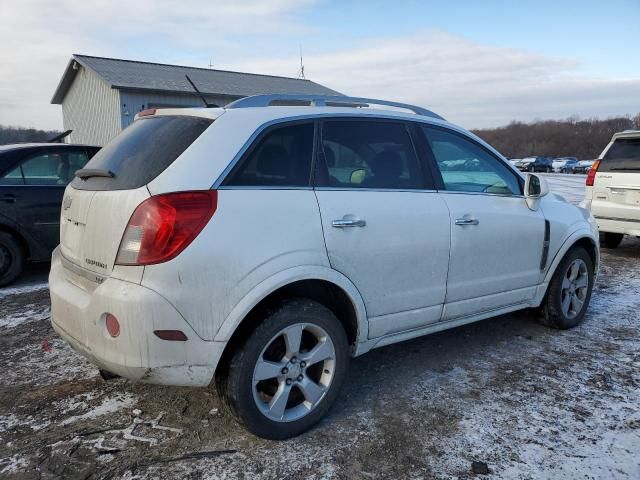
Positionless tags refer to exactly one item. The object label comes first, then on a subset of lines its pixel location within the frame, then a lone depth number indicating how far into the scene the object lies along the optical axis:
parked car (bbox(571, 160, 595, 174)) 50.41
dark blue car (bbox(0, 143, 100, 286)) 5.62
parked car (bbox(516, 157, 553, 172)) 56.47
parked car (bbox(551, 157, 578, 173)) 51.97
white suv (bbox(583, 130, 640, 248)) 7.14
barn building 20.42
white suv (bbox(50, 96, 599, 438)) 2.41
